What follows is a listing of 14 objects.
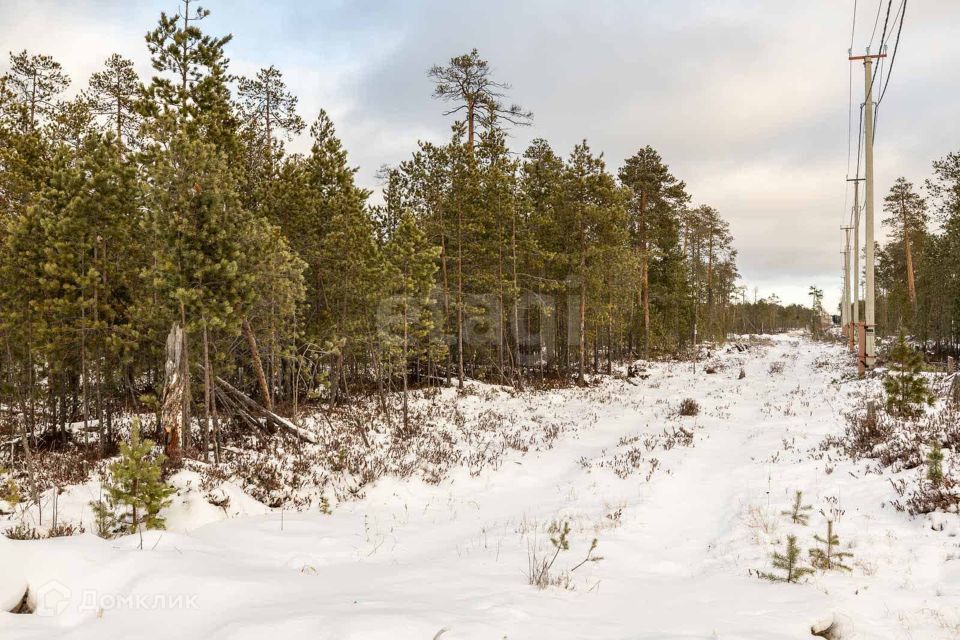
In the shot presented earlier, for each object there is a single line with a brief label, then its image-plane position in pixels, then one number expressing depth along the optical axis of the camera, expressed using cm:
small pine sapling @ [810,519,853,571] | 527
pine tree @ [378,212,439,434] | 1509
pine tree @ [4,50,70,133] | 1922
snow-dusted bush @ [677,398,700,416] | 1683
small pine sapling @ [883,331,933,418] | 1104
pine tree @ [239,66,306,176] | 2262
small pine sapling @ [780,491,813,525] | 660
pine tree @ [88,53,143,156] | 1919
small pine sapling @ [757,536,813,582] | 514
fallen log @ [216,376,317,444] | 1293
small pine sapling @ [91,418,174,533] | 596
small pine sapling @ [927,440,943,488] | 696
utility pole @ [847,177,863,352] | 3444
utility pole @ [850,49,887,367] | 1956
